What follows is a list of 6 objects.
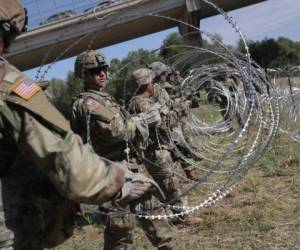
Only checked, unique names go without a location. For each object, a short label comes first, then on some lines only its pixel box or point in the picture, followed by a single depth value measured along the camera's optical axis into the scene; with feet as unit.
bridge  54.38
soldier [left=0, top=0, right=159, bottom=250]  5.06
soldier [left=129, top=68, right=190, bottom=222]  14.72
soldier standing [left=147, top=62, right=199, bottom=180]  19.90
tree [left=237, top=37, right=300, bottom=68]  79.94
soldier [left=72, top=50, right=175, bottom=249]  11.06
